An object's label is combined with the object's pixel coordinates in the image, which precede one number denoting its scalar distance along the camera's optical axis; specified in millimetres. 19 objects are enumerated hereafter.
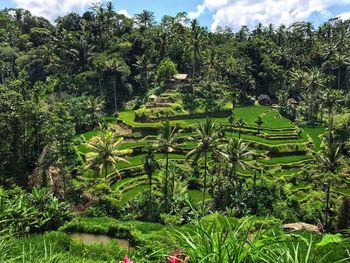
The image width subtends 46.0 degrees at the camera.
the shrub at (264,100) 72000
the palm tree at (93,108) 54312
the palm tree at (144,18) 83125
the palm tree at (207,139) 31812
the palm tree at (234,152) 34188
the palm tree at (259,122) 49569
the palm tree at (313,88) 61438
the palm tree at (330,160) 30094
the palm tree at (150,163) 30347
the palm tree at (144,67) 64938
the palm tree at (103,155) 32094
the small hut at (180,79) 64438
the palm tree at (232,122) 50281
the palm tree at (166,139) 31312
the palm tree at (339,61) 72000
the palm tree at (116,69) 61656
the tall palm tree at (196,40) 60703
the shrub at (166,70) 63000
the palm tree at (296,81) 66312
